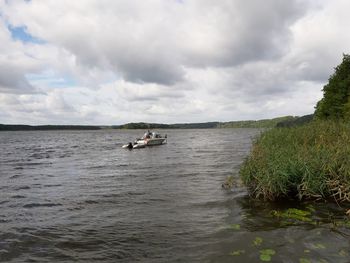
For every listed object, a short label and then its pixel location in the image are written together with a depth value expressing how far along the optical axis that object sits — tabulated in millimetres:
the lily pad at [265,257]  7367
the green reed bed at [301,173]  11086
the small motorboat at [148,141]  51212
